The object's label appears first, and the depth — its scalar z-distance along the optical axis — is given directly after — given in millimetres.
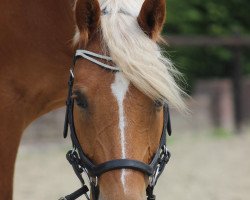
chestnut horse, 3697
